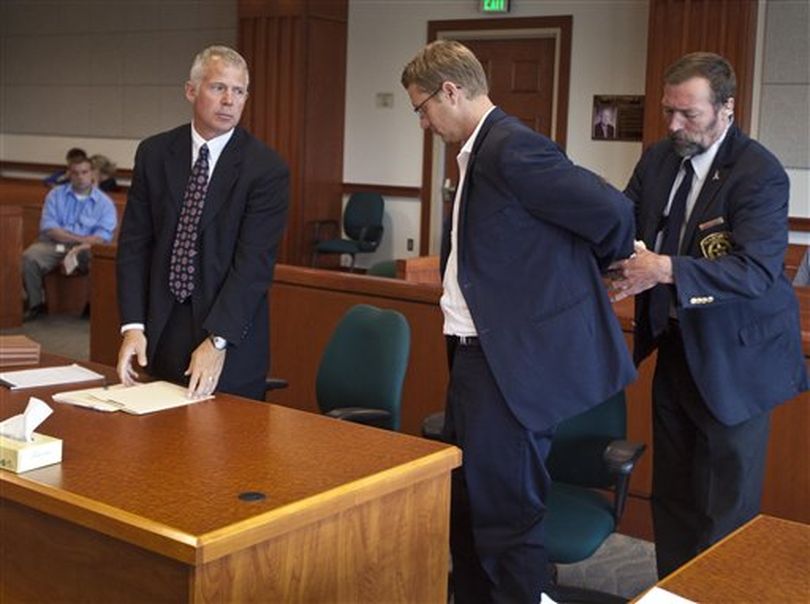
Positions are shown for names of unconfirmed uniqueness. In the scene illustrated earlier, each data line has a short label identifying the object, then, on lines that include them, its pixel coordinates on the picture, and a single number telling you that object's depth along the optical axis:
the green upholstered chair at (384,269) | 5.58
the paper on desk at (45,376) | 2.96
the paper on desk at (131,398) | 2.72
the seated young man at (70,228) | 8.41
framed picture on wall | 8.65
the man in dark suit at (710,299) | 2.67
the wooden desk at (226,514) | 1.95
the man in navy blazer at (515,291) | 2.50
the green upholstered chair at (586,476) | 2.92
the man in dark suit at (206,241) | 3.02
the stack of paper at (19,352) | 3.26
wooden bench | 8.70
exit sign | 9.21
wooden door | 9.28
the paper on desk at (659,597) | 1.67
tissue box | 2.21
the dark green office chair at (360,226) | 9.71
